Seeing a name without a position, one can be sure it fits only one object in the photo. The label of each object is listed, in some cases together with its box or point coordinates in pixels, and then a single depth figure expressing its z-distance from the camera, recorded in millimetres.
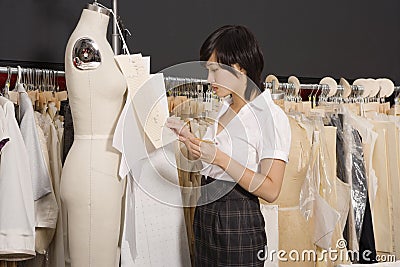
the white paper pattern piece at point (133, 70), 2102
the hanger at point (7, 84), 2232
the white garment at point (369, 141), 2824
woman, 1966
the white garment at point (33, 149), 2135
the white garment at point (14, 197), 2031
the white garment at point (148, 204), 2115
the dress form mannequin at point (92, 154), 2053
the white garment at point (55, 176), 2250
